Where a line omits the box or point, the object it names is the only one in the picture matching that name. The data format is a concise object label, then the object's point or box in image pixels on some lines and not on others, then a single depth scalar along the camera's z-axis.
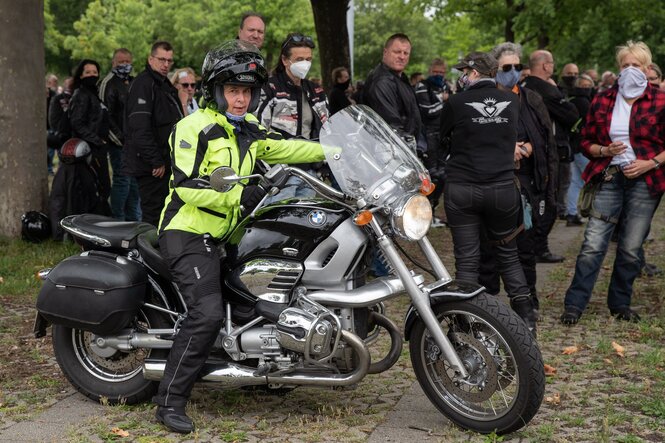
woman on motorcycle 4.84
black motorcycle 4.68
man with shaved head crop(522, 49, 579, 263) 8.66
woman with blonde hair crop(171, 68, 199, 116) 9.98
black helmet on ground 10.32
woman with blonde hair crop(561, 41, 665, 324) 7.07
